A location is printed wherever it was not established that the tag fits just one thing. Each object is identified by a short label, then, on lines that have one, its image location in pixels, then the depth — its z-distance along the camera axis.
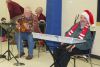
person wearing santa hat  3.42
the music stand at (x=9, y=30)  4.50
